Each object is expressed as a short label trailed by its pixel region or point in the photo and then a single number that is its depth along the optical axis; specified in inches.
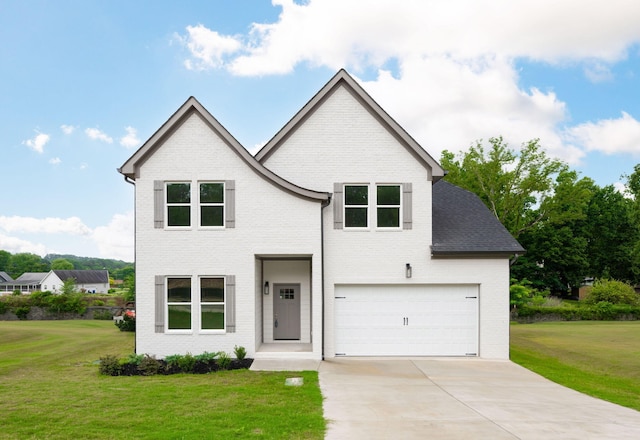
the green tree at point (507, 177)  1766.7
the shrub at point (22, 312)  1573.6
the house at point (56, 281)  4205.2
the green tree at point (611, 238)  2258.9
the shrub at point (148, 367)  559.8
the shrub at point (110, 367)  557.3
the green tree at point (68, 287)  1720.4
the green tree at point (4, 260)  5851.9
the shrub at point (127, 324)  1083.9
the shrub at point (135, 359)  577.3
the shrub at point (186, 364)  567.4
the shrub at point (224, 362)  581.9
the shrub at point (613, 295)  1467.8
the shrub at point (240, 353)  607.8
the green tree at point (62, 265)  5248.0
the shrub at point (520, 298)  1305.4
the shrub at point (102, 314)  1598.2
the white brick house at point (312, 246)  629.0
